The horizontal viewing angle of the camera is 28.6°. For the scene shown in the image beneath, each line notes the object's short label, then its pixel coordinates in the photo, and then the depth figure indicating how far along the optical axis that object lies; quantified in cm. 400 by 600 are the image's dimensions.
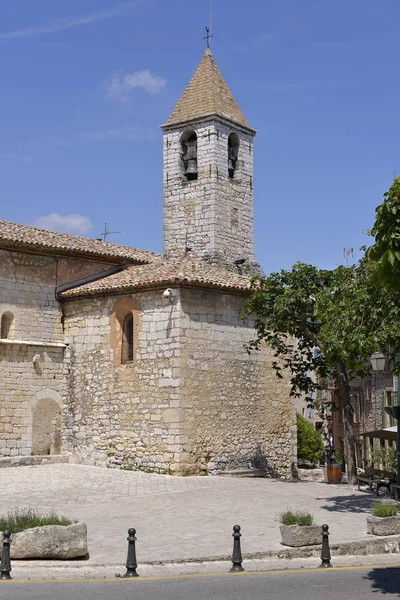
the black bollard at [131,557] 1024
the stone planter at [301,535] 1165
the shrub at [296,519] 1183
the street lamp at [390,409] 1759
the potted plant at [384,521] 1248
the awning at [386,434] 1944
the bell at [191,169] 3369
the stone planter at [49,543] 1084
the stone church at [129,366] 2152
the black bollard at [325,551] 1102
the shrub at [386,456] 2936
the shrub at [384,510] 1262
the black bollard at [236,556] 1060
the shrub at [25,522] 1125
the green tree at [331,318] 1548
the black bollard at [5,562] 1001
